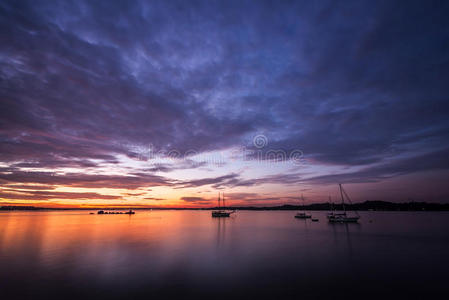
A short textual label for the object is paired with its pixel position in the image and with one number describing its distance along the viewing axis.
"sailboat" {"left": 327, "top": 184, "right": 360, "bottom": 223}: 91.75
